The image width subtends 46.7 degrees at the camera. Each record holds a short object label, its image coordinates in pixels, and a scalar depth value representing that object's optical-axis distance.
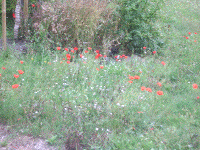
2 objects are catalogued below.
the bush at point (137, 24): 5.68
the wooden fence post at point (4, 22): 4.56
